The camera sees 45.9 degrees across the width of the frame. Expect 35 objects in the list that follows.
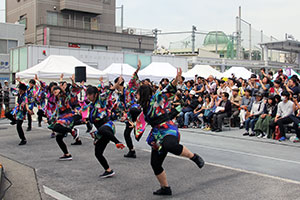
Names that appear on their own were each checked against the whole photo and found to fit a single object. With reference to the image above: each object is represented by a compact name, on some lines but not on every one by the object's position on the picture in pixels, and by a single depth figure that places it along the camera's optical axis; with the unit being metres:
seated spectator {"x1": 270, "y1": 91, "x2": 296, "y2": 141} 10.40
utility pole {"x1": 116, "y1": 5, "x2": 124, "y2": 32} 50.78
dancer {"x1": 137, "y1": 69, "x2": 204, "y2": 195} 5.17
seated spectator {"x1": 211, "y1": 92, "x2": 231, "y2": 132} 12.68
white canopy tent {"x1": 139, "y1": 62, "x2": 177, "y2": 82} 23.03
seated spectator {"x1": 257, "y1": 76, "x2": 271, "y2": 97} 12.52
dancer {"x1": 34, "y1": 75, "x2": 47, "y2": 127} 12.08
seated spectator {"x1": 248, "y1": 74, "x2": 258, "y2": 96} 13.45
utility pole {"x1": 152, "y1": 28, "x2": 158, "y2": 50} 46.26
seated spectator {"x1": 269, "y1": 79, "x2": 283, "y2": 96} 12.03
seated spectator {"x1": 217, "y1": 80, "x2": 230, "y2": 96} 14.60
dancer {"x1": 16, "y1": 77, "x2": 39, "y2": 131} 10.23
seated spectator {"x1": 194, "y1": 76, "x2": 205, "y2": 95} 14.78
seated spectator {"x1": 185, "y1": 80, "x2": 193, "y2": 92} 15.24
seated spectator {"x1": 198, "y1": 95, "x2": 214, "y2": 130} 13.23
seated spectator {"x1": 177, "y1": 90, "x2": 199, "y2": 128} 14.03
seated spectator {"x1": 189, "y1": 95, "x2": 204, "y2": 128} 13.82
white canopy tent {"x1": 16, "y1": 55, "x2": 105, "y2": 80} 18.55
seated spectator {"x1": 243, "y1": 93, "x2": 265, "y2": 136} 11.56
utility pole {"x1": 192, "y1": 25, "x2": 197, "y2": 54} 50.18
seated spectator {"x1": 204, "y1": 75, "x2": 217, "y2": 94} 15.18
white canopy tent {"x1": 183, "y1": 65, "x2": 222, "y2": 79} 23.25
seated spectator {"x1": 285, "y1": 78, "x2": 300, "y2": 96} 11.57
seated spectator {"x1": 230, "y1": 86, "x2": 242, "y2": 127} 13.41
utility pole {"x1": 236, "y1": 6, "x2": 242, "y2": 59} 50.00
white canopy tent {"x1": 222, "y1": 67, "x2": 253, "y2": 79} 24.53
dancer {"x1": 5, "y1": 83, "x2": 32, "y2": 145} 9.77
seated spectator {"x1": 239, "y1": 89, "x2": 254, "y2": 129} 12.68
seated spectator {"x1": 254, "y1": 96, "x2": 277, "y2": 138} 11.05
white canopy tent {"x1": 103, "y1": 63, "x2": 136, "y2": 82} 22.20
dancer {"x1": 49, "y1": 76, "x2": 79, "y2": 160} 7.67
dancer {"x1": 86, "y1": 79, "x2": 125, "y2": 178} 6.32
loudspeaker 14.42
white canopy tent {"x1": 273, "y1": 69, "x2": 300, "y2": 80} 17.81
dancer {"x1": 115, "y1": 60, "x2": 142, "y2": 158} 8.14
